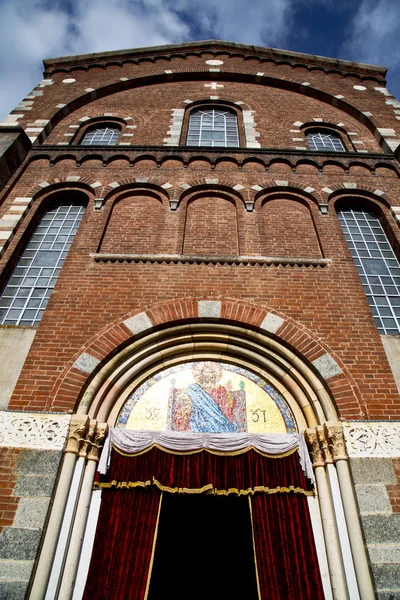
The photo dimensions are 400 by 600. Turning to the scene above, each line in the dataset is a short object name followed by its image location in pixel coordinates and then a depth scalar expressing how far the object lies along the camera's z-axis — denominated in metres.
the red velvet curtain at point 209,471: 5.58
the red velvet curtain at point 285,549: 4.84
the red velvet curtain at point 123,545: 4.82
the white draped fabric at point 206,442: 5.78
